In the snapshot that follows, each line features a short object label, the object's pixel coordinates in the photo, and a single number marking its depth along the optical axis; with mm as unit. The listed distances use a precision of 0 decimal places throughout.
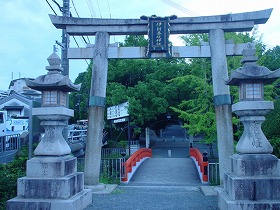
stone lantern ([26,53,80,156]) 7512
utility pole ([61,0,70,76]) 13977
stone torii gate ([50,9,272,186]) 10844
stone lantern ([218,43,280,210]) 6684
